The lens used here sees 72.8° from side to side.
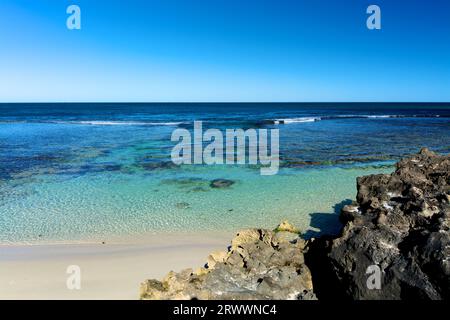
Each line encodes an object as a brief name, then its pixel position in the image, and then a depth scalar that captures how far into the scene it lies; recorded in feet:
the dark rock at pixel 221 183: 43.75
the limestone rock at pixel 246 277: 17.07
